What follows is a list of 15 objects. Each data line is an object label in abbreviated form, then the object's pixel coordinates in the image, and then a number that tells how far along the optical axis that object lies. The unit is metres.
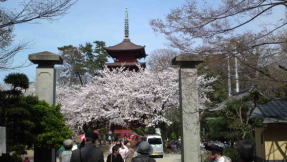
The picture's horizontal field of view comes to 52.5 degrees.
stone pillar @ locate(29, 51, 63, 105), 10.07
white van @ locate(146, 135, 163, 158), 18.42
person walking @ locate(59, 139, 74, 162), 5.83
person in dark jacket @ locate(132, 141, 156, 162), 4.21
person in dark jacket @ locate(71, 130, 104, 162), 4.54
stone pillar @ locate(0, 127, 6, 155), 6.42
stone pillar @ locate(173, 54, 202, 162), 9.43
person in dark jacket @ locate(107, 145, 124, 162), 7.09
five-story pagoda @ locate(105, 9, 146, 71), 32.66
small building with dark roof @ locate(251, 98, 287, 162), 10.62
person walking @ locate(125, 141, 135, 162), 8.04
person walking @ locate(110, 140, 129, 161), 9.08
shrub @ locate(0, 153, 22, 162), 6.28
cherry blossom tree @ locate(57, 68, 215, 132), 23.80
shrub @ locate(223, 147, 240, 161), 10.50
